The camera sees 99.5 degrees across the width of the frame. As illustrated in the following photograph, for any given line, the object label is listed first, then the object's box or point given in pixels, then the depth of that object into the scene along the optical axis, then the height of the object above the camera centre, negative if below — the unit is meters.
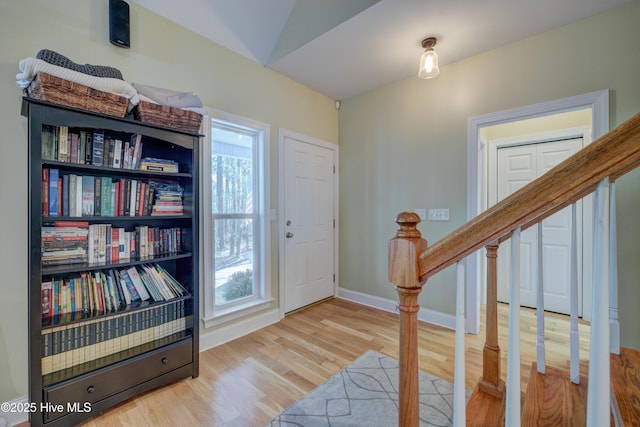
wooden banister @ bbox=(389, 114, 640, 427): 0.51 -0.04
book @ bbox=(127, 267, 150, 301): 1.76 -0.47
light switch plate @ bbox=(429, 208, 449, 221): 2.69 -0.03
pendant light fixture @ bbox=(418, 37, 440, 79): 2.19 +1.21
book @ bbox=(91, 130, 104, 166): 1.58 +0.36
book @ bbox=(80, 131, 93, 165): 1.57 +0.37
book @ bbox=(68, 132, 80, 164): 1.50 +0.35
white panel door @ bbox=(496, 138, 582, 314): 2.99 -0.28
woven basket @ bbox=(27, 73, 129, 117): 1.29 +0.59
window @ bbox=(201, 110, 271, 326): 2.29 -0.06
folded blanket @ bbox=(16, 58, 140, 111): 1.27 +0.68
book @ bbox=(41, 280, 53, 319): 1.45 -0.48
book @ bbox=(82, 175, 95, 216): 1.57 +0.09
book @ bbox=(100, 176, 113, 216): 1.62 +0.08
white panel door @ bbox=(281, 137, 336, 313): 2.97 -0.14
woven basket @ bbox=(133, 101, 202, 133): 1.63 +0.60
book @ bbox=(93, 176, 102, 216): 1.60 +0.09
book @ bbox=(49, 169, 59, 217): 1.45 +0.10
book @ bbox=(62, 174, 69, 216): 1.50 +0.09
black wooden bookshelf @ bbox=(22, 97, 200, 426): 1.30 -0.66
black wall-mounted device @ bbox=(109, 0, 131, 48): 1.78 +1.25
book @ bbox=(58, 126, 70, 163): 1.46 +0.36
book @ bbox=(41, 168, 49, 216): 1.42 +0.09
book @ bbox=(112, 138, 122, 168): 1.65 +0.35
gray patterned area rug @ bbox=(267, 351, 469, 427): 1.51 -1.17
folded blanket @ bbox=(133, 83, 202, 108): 1.72 +0.75
